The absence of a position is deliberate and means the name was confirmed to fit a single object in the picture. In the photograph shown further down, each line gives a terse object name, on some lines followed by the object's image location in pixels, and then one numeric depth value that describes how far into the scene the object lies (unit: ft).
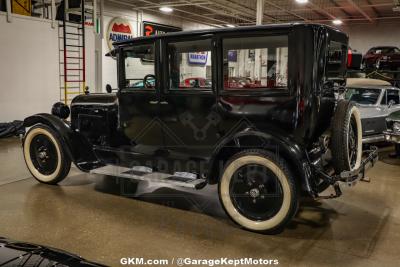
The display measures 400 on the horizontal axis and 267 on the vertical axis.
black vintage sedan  10.95
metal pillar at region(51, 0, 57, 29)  30.50
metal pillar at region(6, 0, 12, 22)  27.45
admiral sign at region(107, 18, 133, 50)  45.47
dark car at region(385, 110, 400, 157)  21.72
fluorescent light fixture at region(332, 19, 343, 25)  59.52
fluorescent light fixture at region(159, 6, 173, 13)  46.42
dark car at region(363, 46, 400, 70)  45.65
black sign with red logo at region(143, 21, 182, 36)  50.11
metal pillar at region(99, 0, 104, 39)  36.48
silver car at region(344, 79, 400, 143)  23.50
